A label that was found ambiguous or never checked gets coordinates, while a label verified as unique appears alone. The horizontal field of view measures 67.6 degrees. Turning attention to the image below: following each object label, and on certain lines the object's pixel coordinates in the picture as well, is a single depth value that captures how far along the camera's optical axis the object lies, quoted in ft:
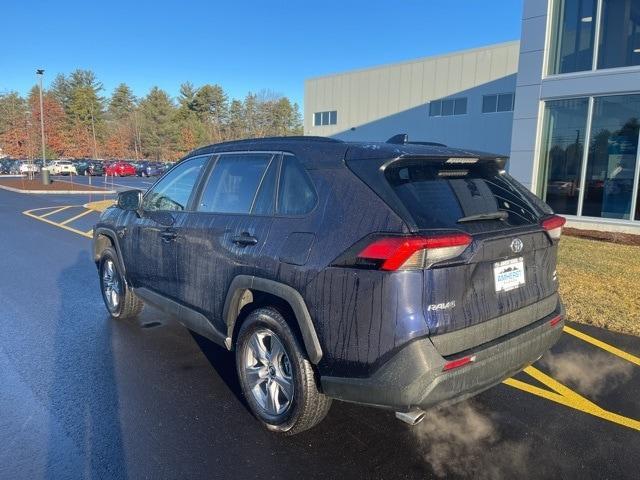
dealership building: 36.47
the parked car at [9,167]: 168.76
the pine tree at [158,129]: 258.98
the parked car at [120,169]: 151.74
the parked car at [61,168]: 153.58
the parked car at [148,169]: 153.99
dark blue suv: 7.92
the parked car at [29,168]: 135.93
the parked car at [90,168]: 155.84
